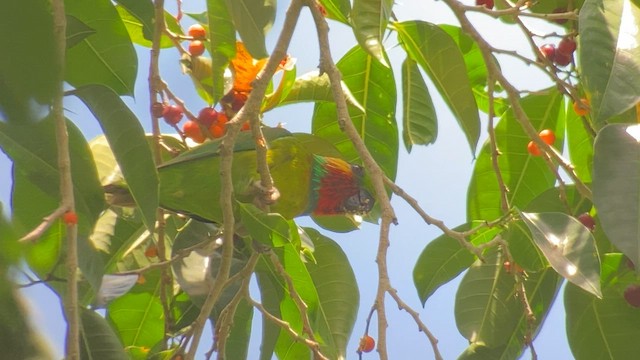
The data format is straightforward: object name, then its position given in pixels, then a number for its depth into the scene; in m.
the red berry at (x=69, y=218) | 3.99
